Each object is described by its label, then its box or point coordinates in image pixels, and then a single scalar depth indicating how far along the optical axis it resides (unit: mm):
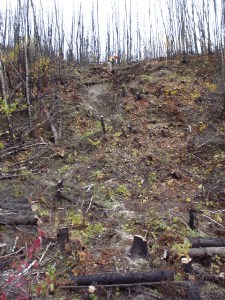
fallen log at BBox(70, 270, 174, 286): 3971
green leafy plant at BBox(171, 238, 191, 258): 4172
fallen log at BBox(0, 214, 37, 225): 5219
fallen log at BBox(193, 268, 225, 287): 4134
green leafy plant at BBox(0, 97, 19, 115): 4832
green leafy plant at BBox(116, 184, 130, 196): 6829
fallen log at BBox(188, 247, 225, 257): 4500
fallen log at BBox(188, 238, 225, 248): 4656
